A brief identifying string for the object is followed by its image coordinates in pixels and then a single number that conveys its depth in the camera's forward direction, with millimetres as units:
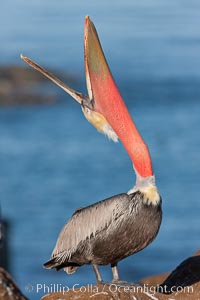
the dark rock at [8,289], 13461
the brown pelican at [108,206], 15047
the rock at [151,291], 15070
